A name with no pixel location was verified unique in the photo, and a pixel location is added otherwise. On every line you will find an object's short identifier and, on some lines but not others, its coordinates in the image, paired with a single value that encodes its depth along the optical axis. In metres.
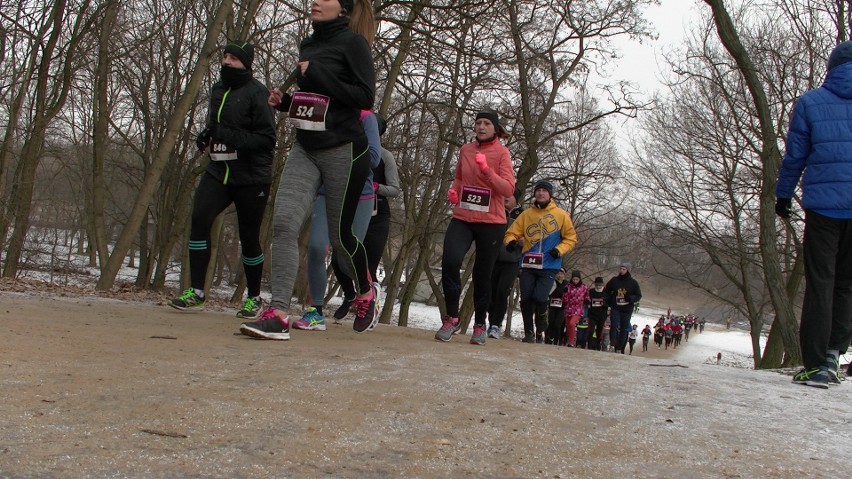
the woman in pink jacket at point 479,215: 5.89
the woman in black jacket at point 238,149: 5.46
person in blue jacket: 4.47
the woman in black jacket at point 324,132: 4.28
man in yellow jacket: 8.46
